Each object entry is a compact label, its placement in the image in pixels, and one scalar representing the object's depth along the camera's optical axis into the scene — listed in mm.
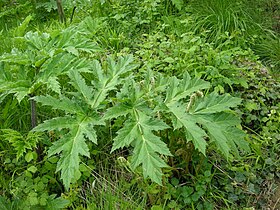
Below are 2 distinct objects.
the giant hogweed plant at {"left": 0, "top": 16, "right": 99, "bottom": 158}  1728
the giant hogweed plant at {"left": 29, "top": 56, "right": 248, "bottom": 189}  1526
